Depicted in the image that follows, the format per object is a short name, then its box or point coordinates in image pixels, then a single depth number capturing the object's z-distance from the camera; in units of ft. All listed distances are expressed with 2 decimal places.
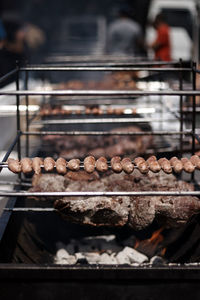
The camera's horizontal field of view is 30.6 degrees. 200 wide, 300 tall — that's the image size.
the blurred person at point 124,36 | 32.21
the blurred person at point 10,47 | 22.36
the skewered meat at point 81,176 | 9.55
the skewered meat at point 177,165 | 7.76
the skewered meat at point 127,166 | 7.80
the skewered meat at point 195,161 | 7.83
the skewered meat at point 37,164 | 7.90
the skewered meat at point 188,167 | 7.73
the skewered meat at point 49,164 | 7.86
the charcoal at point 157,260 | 9.35
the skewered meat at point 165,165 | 7.77
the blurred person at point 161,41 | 34.88
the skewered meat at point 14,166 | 7.73
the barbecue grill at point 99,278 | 6.13
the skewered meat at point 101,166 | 7.84
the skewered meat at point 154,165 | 7.75
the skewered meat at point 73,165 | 7.84
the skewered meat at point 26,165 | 7.83
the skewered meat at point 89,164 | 7.82
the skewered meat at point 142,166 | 7.81
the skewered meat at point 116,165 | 7.80
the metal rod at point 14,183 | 10.35
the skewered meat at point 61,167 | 7.76
